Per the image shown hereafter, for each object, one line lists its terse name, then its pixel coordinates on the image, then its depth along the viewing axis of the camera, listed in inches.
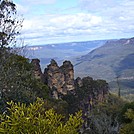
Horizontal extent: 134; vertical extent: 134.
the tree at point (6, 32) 697.5
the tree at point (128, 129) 795.4
